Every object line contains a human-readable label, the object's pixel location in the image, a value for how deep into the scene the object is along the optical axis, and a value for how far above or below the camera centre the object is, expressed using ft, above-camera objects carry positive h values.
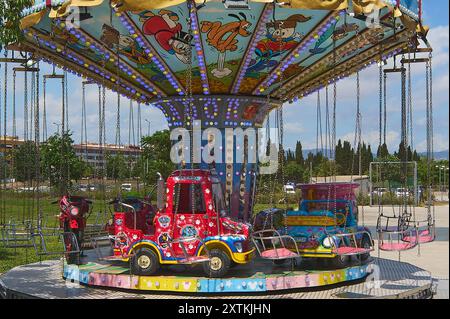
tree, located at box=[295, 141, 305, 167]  152.58 +3.05
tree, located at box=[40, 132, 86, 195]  98.12 +1.50
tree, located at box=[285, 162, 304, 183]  124.41 -1.26
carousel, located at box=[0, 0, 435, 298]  26.61 +2.58
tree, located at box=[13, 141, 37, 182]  89.35 +1.49
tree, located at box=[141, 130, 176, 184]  96.94 +2.71
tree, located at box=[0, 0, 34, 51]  26.91 +7.40
